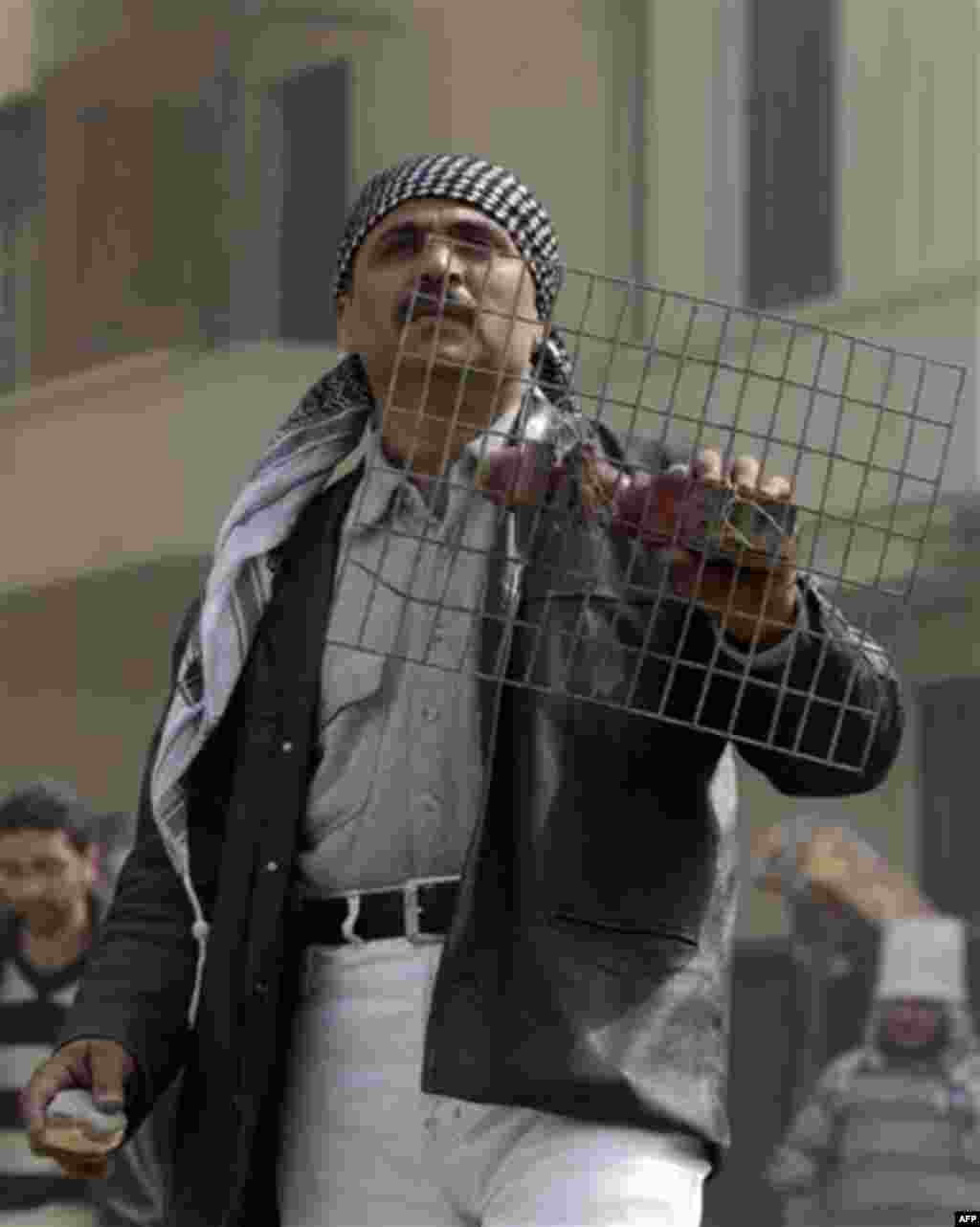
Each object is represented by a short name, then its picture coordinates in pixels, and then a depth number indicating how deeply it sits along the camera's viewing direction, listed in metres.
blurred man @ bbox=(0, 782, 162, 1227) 10.63
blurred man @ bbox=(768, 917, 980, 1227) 10.93
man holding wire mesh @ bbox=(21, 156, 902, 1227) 4.94
